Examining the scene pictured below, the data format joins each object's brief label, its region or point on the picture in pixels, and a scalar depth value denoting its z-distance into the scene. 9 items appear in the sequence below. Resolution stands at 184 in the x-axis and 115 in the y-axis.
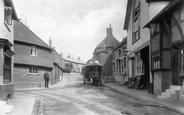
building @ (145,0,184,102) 11.91
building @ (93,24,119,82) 46.94
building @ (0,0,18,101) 9.95
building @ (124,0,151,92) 18.81
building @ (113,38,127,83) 30.30
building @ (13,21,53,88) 23.62
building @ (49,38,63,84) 29.91
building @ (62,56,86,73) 77.68
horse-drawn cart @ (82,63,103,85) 26.51
